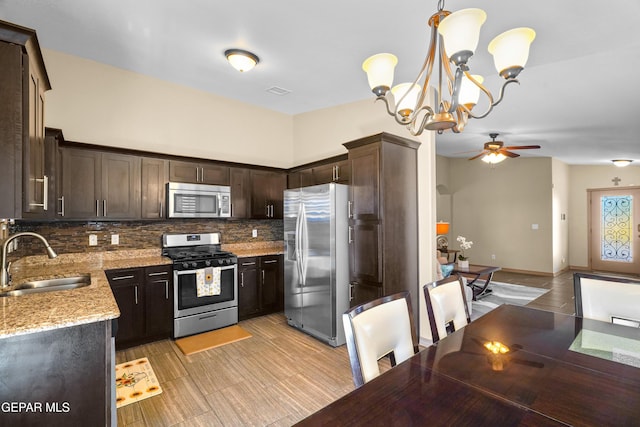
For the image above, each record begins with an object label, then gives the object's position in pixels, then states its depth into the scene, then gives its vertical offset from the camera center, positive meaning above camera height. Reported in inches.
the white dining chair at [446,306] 71.6 -21.9
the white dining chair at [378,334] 52.2 -21.9
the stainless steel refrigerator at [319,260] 134.0 -19.8
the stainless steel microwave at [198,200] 148.9 +8.5
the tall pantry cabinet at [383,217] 125.0 -0.3
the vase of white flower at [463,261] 217.0 -31.6
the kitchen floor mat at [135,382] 95.3 -54.5
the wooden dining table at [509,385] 38.1 -24.7
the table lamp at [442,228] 214.7 -8.3
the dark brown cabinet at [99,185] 126.3 +14.1
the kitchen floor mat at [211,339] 129.7 -54.2
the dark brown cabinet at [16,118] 63.2 +20.9
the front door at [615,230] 294.5 -14.4
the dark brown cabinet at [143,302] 127.3 -36.0
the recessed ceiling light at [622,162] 268.2 +46.0
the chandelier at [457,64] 58.1 +32.9
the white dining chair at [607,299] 76.7 -21.4
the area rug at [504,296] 189.9 -55.6
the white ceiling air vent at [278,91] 158.4 +65.6
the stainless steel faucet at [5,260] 78.7 -11.1
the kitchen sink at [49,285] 84.1 -19.9
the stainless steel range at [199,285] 139.6 -31.7
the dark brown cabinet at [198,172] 152.4 +22.9
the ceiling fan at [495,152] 196.2 +41.6
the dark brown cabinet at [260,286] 161.8 -36.9
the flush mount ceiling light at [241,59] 120.1 +62.2
